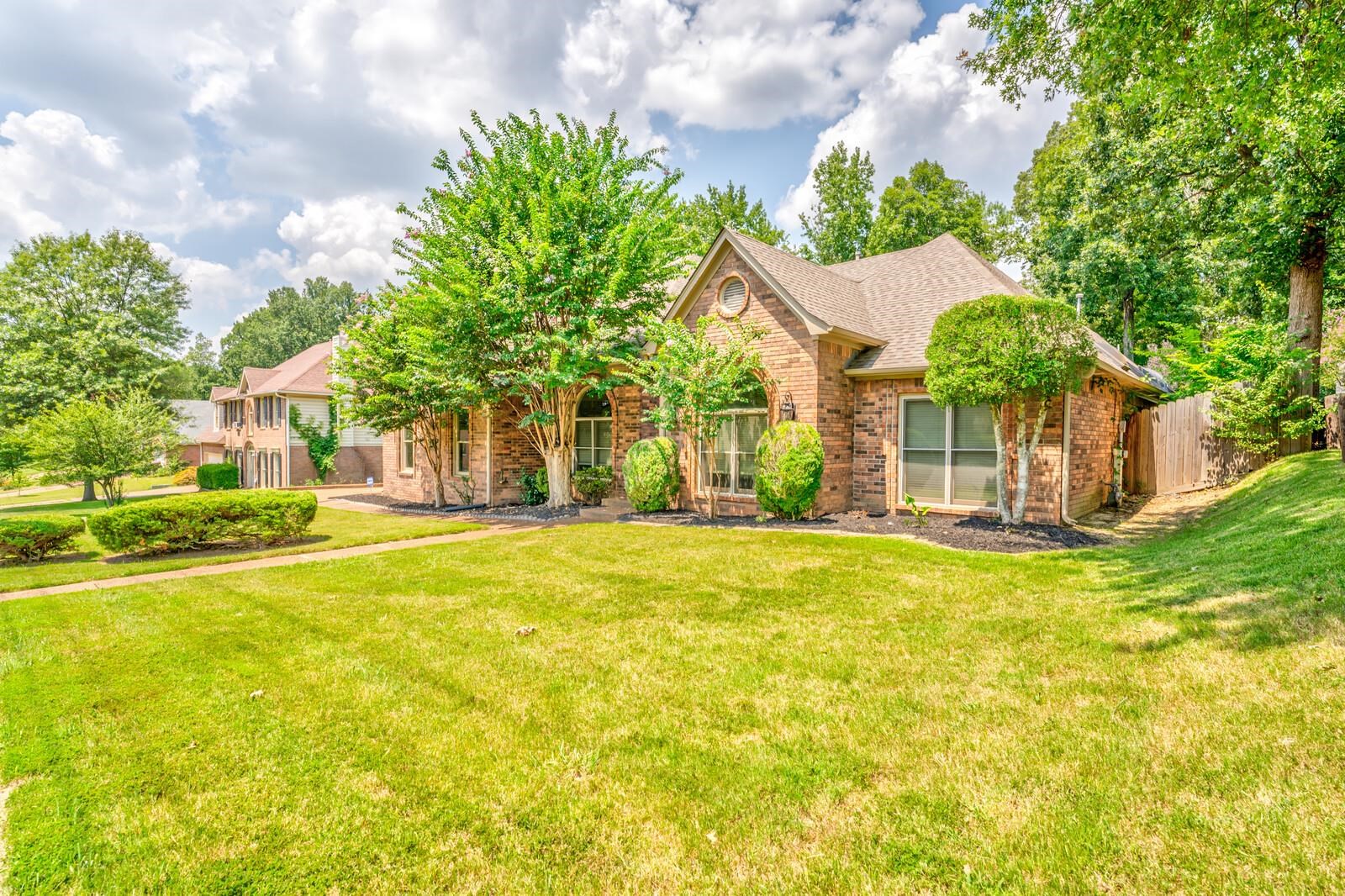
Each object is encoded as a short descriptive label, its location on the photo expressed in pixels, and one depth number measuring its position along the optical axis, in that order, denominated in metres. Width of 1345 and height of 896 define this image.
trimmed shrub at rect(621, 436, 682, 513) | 13.04
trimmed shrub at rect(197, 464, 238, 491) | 29.33
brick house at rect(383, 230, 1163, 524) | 11.16
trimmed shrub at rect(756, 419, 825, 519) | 11.24
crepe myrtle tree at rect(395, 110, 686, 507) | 13.02
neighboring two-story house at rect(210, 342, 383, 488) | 27.44
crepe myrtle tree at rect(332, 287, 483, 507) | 13.88
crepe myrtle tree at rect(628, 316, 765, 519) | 11.64
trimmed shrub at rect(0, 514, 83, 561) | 9.45
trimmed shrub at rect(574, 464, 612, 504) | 15.45
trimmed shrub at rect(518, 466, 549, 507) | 16.52
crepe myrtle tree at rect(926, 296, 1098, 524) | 9.12
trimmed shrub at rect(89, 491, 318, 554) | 9.39
